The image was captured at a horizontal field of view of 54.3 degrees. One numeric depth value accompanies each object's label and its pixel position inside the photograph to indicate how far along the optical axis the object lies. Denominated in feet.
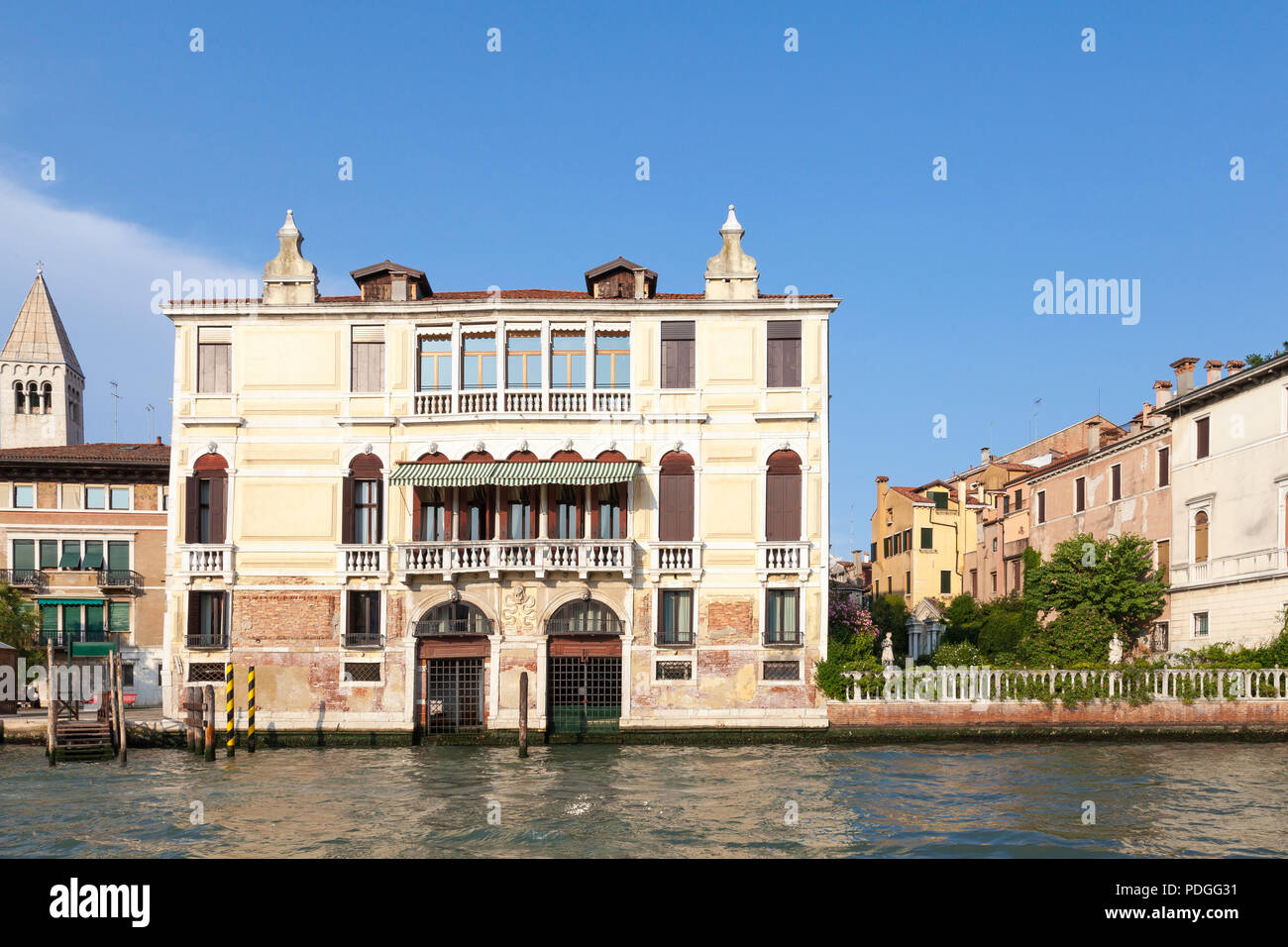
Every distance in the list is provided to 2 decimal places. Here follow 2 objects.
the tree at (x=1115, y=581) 117.91
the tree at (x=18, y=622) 118.01
